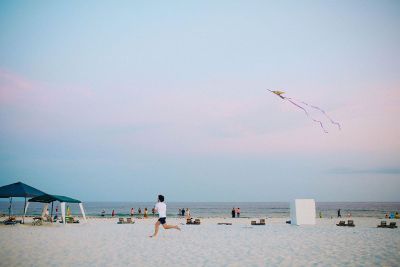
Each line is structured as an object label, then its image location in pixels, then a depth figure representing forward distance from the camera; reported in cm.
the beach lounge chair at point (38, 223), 2139
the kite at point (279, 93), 1499
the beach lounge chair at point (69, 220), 2513
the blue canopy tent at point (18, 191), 1930
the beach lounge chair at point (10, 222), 2097
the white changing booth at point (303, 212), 2186
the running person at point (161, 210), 1282
